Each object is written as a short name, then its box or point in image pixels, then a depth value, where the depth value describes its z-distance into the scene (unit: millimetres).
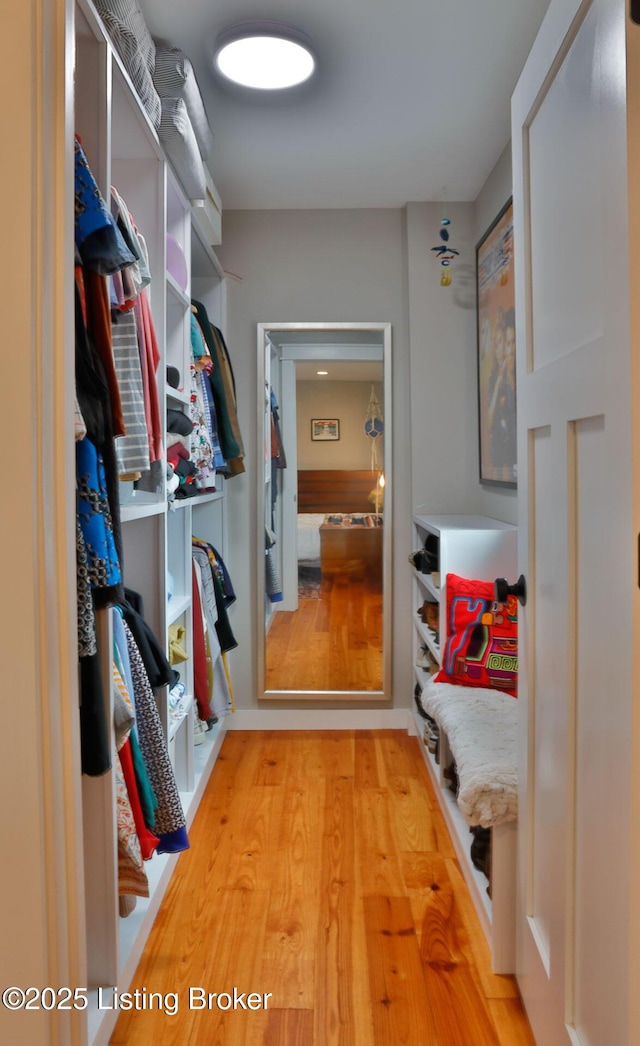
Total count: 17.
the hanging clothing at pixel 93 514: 1284
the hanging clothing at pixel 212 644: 2730
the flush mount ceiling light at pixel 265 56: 1981
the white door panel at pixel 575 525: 921
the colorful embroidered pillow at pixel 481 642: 2270
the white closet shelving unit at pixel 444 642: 1596
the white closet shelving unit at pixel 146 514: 1450
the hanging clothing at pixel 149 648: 1754
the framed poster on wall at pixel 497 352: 2613
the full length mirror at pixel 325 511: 3266
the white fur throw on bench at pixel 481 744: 1587
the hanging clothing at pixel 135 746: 1584
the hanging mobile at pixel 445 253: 3006
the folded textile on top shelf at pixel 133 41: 1581
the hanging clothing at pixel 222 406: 2871
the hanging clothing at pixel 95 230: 1260
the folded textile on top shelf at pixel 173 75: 1949
